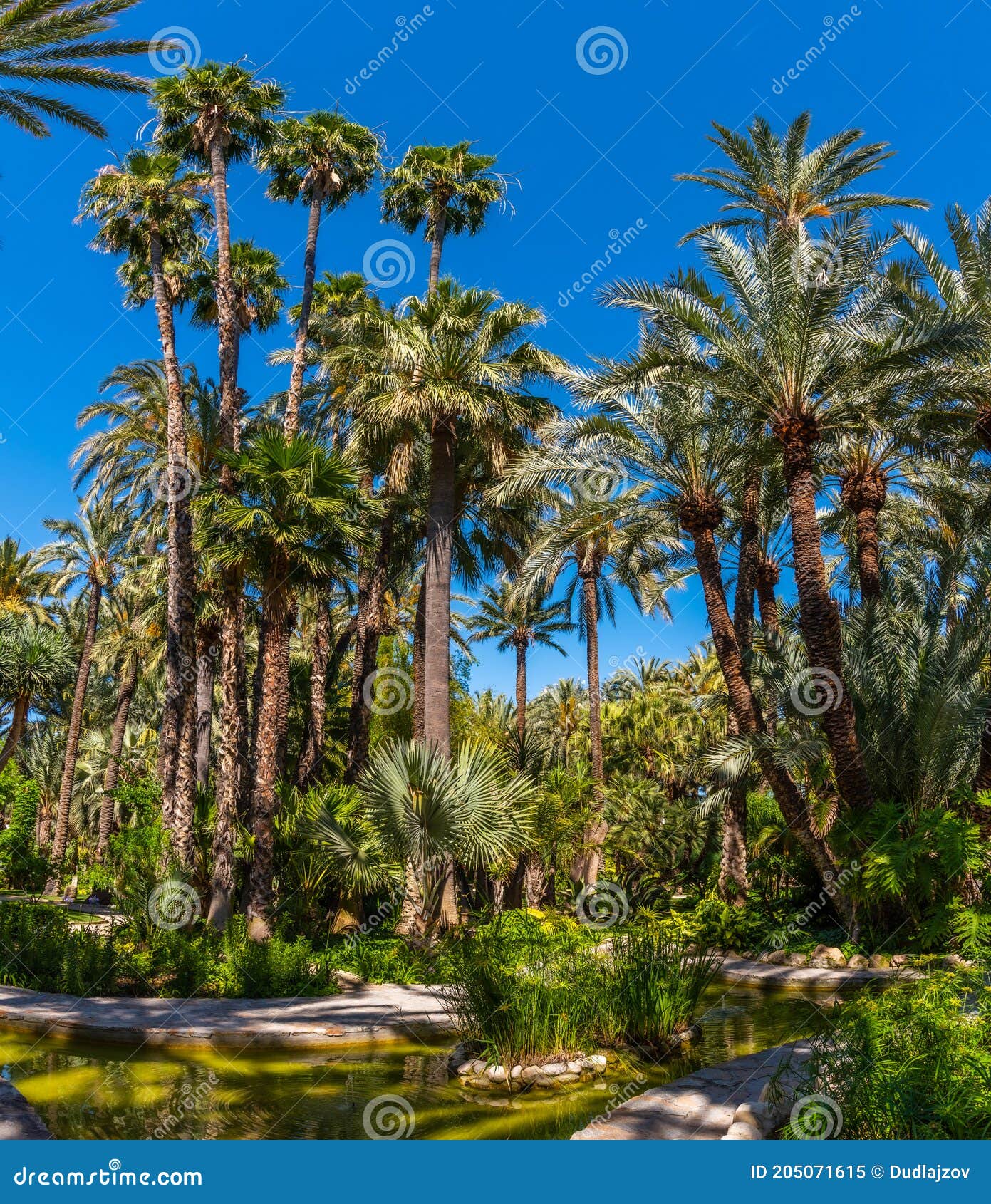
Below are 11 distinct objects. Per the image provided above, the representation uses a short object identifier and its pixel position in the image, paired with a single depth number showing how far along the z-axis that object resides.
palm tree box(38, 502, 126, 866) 31.89
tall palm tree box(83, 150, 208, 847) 18.66
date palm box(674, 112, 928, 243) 18.17
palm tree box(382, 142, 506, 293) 24.25
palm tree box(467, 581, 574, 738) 36.94
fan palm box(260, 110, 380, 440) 22.22
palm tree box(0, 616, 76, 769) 33.81
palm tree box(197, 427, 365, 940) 15.65
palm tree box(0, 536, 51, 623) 37.94
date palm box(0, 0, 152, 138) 10.02
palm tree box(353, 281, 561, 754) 18.36
